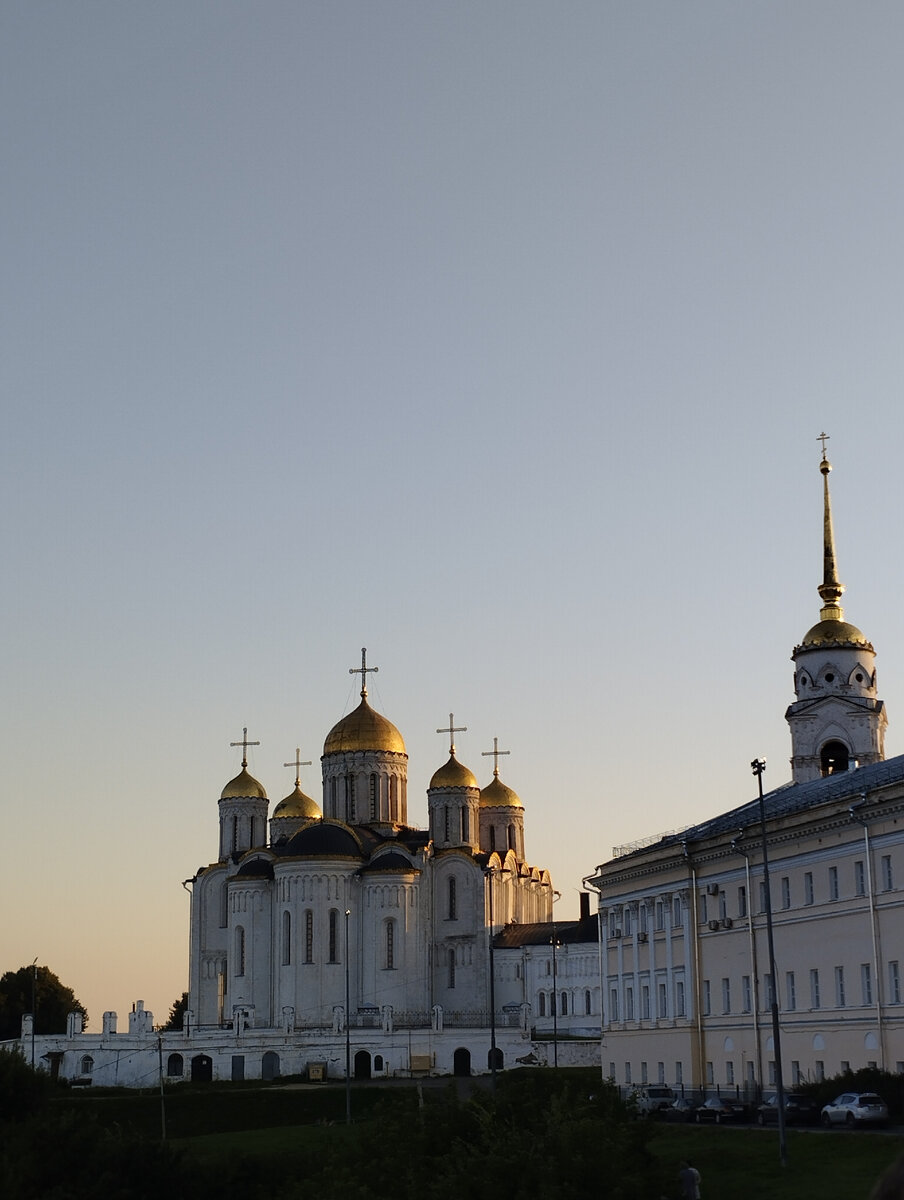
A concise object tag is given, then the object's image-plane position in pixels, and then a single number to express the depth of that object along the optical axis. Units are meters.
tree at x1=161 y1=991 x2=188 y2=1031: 145.50
